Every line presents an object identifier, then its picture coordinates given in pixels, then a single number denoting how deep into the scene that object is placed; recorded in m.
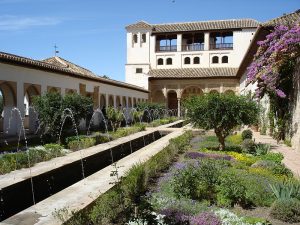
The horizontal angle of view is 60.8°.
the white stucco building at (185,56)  29.00
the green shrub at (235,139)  10.88
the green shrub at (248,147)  8.88
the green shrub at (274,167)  6.20
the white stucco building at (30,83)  11.51
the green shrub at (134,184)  4.37
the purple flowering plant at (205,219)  3.63
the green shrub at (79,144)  9.78
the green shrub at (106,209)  3.65
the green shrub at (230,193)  4.48
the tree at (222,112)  8.61
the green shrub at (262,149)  8.39
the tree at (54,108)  10.07
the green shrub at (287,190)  4.40
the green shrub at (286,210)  3.95
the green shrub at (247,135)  10.93
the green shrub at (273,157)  7.40
